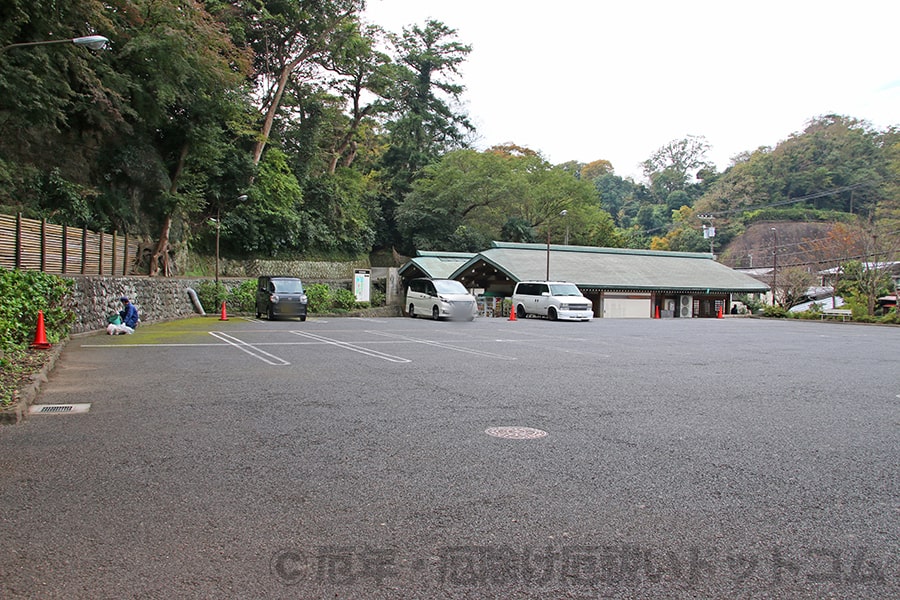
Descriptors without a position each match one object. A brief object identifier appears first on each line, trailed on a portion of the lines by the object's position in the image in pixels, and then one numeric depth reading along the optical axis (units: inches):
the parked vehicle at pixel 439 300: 1032.8
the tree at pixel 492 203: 1759.4
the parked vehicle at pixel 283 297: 991.7
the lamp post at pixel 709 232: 2391.7
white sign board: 1423.5
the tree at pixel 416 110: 1935.3
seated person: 638.9
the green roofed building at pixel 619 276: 1467.8
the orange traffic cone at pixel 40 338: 438.9
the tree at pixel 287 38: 1294.3
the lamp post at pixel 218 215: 1225.8
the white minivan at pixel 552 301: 1101.7
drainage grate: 258.1
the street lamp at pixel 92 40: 435.5
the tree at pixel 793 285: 1627.7
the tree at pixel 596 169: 3732.8
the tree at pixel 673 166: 3597.4
